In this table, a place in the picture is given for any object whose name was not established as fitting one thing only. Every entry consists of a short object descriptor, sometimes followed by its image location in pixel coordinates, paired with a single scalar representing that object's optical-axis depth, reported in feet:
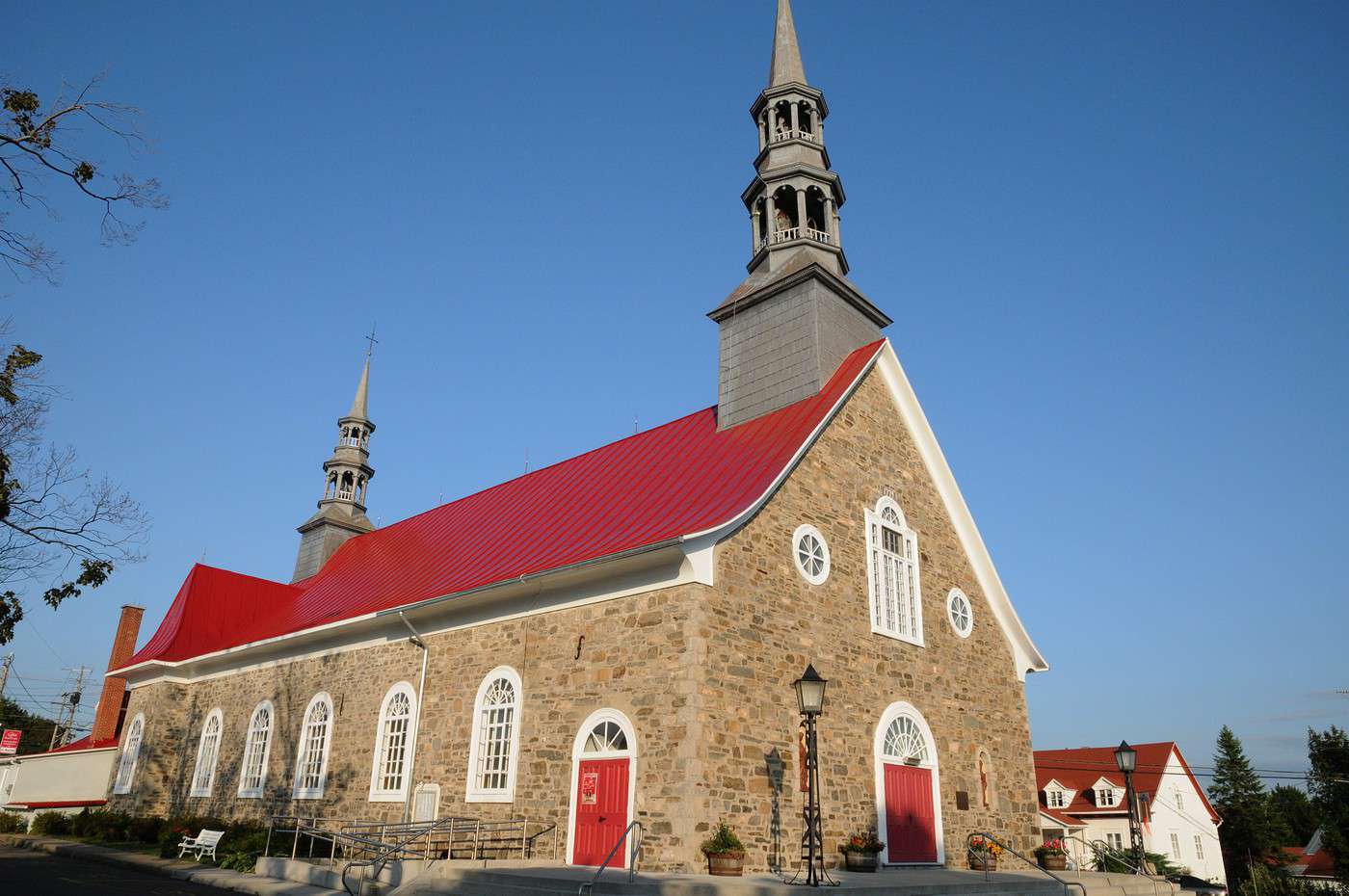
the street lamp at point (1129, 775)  53.74
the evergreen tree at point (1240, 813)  178.60
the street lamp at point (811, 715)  36.52
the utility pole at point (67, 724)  190.60
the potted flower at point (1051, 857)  52.42
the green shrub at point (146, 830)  69.41
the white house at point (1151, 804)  128.36
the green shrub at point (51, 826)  81.13
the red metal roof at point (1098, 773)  131.13
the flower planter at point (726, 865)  35.91
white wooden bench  58.80
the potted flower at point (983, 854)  50.55
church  40.65
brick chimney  103.40
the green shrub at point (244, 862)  51.85
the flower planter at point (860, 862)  41.81
